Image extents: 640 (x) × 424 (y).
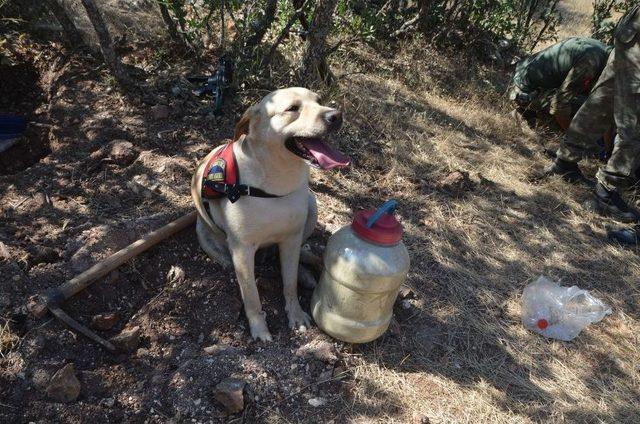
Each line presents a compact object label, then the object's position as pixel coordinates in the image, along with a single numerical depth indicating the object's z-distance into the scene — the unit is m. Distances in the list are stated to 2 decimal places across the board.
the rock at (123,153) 3.61
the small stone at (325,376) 2.47
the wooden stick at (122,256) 2.54
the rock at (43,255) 2.72
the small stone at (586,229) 3.96
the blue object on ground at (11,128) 3.96
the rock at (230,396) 2.23
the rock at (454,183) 4.01
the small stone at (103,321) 2.52
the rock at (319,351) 2.53
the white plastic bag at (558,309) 2.98
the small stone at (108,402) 2.20
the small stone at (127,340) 2.46
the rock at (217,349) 2.51
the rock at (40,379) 2.20
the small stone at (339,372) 2.50
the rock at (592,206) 4.23
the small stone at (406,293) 2.98
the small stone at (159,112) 4.05
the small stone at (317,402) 2.37
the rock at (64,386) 2.15
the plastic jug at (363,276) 2.36
